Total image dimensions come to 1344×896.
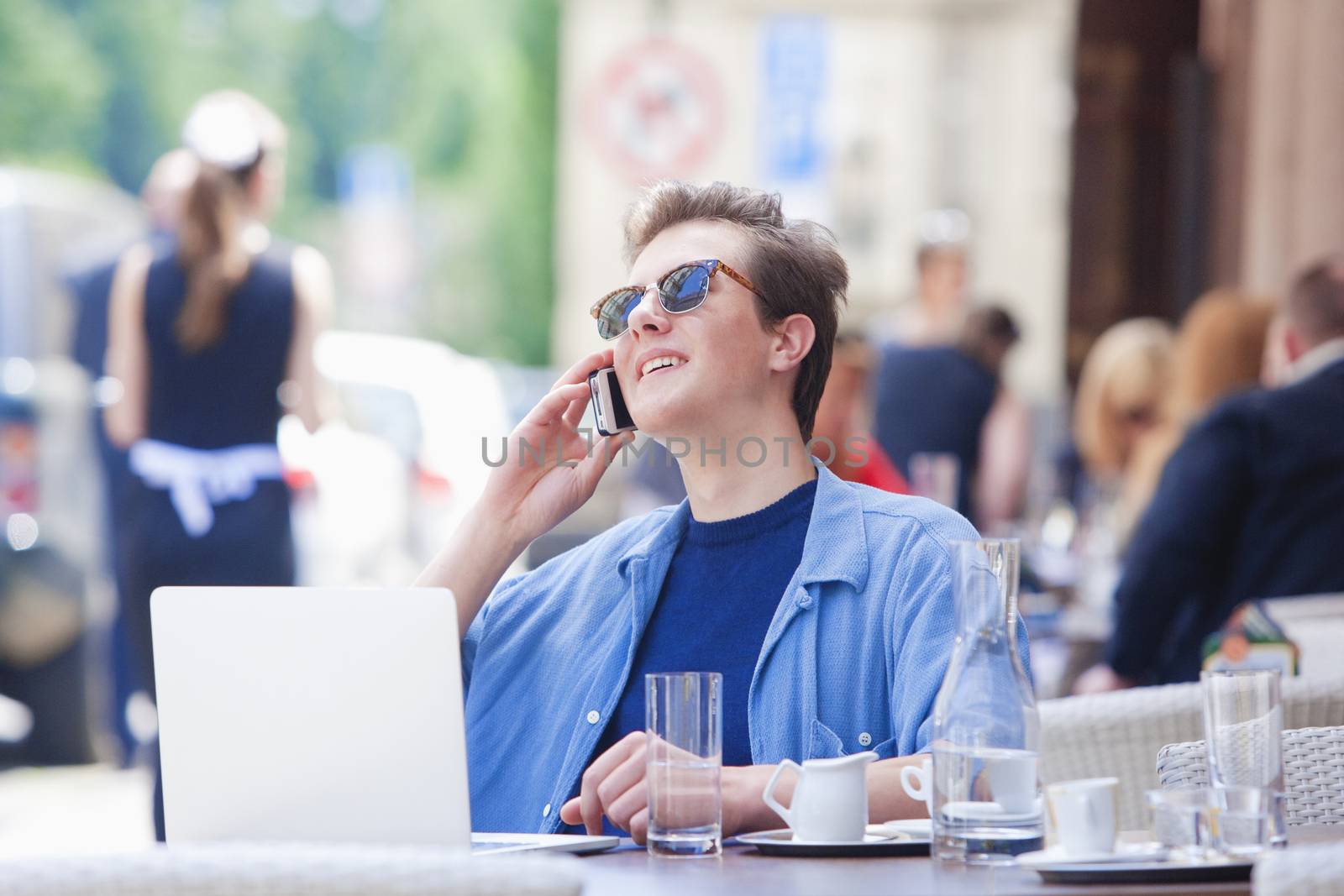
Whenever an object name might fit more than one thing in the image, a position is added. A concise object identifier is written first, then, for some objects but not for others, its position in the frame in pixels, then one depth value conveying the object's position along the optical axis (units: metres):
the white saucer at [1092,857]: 4.49
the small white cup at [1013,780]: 4.56
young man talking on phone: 5.01
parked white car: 19.87
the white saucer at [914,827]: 4.72
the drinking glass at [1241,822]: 4.50
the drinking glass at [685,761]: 4.66
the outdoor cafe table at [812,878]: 4.44
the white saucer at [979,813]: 4.57
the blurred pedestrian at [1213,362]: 8.39
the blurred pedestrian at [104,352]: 10.39
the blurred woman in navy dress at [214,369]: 8.24
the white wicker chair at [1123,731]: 5.58
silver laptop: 4.56
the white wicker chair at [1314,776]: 5.05
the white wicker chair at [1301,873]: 4.22
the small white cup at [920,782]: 4.66
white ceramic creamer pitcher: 4.66
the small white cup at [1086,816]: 4.52
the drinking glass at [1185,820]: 4.50
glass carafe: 4.56
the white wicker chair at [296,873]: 4.20
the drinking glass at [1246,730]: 4.56
